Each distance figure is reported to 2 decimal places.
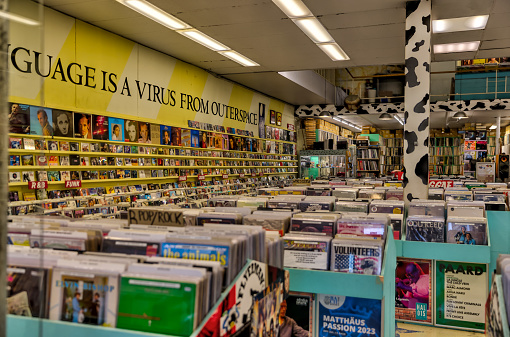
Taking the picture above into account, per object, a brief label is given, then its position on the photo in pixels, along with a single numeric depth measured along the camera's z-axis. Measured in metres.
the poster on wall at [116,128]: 6.23
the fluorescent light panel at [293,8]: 5.34
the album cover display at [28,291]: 1.32
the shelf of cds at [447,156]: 19.33
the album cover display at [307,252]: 2.31
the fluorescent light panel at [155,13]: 5.25
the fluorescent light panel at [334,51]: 7.39
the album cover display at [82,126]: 5.59
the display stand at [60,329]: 1.25
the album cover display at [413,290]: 3.56
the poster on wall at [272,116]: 12.62
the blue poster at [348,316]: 2.15
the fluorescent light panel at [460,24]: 6.21
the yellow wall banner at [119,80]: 5.50
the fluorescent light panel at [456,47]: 7.58
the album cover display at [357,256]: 2.20
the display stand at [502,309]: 1.17
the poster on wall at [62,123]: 5.21
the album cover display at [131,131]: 6.54
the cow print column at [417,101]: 5.46
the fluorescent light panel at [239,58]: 7.77
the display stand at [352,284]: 2.08
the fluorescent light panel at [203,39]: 6.48
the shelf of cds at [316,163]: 14.07
